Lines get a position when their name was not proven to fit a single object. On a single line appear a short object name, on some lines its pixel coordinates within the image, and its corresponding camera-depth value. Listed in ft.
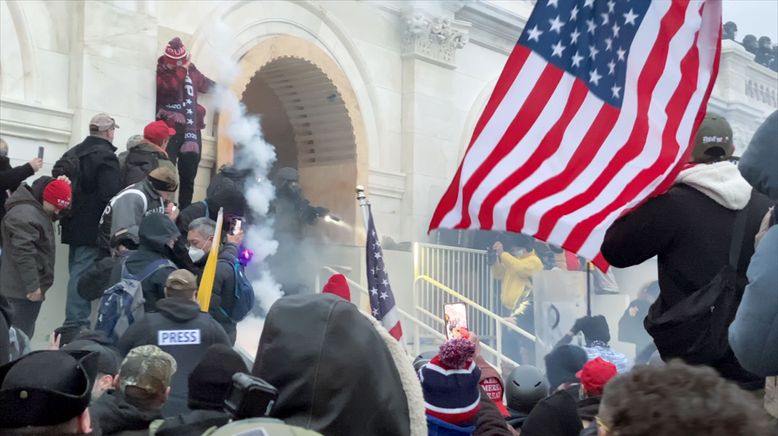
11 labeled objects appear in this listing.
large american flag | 15.07
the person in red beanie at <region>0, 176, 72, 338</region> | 26.45
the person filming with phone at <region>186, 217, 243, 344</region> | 25.35
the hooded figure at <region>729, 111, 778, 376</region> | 8.70
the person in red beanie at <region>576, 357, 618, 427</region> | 16.16
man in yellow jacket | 48.98
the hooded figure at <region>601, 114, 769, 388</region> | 12.57
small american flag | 27.30
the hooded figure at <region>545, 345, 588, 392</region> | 24.43
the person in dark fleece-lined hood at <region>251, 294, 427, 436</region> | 8.27
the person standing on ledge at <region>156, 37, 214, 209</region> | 36.09
